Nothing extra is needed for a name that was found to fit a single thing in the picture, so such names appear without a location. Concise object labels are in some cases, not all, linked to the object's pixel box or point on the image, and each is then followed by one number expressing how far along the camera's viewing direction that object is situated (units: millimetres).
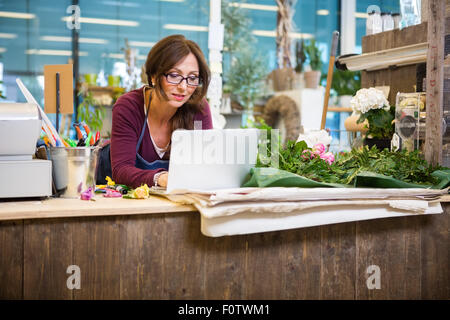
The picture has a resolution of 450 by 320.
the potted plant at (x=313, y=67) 6613
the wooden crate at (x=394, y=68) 2273
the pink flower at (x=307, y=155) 1604
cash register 1226
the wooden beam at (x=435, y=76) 1704
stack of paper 1214
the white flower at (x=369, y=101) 2117
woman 1913
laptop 1305
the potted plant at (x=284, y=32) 7418
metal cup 1359
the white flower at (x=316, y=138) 1689
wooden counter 1149
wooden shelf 2051
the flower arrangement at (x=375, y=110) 2123
